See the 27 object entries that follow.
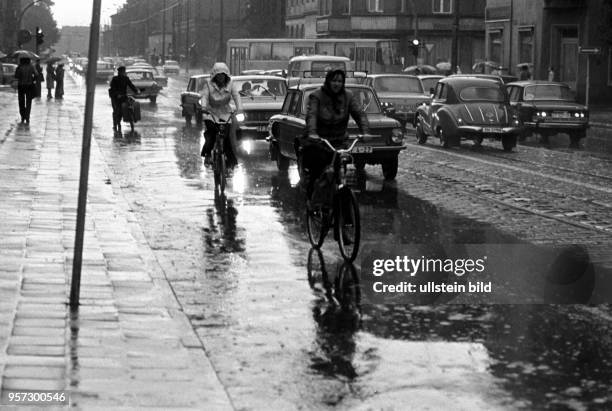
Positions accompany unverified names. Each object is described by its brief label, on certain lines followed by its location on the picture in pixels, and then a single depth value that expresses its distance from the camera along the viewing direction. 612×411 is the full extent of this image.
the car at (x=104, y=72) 97.43
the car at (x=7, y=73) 76.31
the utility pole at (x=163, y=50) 149.95
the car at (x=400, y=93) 36.59
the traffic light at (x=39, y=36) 59.81
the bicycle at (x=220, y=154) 17.64
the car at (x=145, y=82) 58.03
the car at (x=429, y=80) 43.00
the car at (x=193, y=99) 38.09
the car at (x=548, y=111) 32.94
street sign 42.78
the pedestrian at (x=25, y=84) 34.09
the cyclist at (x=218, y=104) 18.09
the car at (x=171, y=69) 119.06
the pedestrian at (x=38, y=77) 54.56
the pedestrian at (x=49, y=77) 58.06
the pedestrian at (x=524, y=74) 47.09
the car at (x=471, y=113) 29.16
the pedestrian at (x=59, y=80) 56.41
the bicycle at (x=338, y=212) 11.33
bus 63.84
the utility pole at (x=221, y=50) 100.31
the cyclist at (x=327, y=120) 12.19
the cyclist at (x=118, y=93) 32.88
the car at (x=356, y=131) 20.27
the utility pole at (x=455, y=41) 54.32
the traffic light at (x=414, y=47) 63.55
